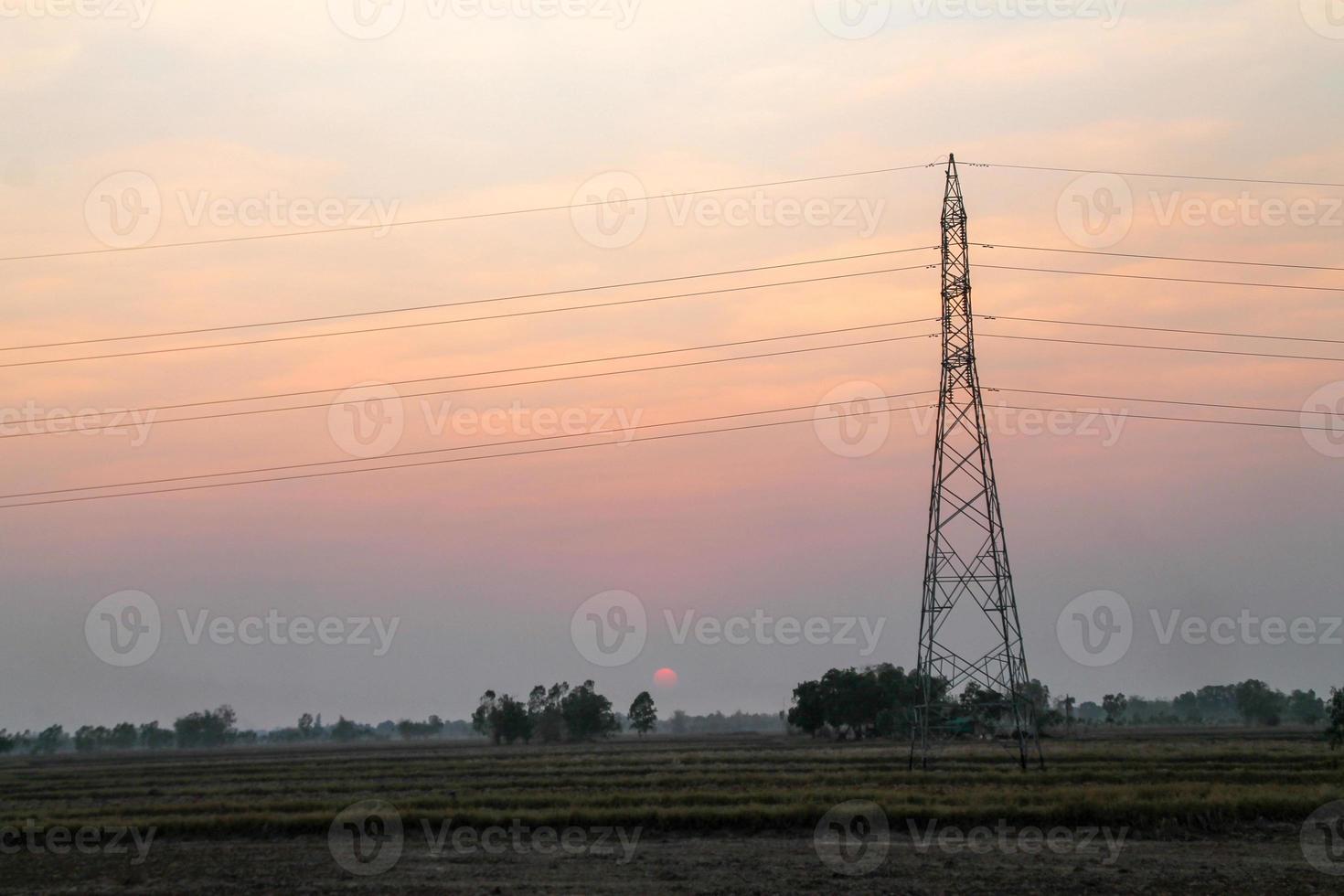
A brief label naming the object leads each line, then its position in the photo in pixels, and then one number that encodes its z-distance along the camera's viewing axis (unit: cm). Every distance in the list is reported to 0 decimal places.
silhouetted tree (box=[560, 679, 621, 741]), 17100
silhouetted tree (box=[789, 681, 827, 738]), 12862
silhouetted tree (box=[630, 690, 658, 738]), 19075
